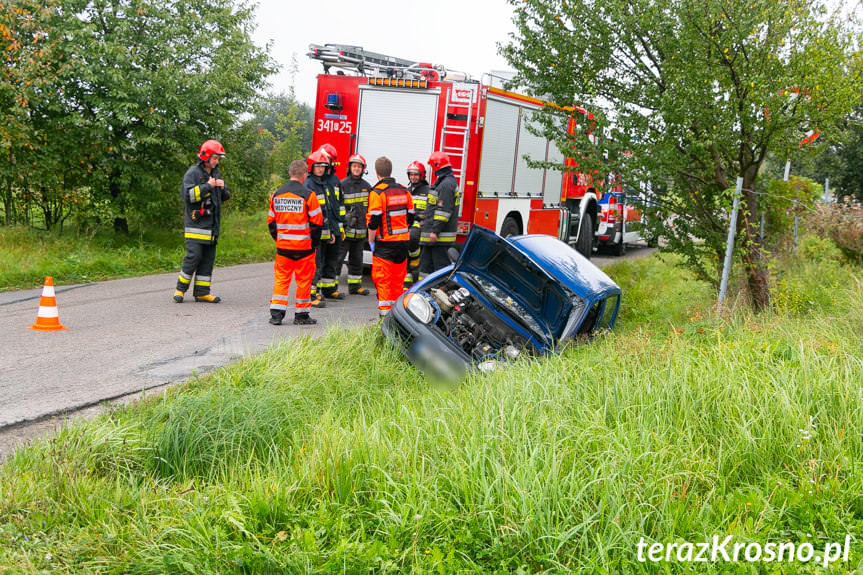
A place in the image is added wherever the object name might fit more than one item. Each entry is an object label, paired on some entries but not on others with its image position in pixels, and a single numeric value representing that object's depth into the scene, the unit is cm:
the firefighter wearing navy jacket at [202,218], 897
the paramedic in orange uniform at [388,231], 858
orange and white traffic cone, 712
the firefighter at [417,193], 901
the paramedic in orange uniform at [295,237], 789
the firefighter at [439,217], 881
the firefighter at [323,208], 886
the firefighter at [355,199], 1004
